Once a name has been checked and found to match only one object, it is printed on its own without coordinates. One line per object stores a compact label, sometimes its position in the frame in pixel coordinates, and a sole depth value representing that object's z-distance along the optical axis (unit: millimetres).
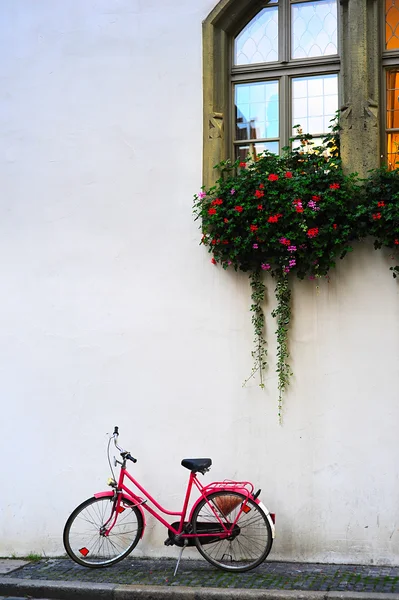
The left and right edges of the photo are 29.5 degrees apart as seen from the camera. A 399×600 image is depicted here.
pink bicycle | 6699
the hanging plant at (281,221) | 6750
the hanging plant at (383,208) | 6590
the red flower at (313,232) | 6715
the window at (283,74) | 7457
